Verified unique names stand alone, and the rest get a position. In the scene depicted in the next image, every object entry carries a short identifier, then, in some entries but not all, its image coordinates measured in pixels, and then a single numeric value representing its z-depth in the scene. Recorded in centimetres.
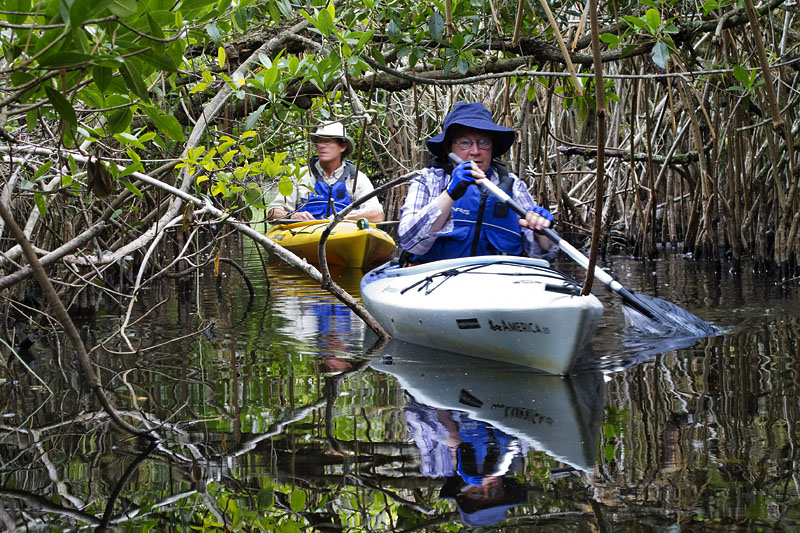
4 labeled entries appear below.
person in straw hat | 1555
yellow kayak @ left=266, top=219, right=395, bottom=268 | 1634
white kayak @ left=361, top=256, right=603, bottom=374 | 684
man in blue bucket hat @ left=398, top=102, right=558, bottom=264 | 865
